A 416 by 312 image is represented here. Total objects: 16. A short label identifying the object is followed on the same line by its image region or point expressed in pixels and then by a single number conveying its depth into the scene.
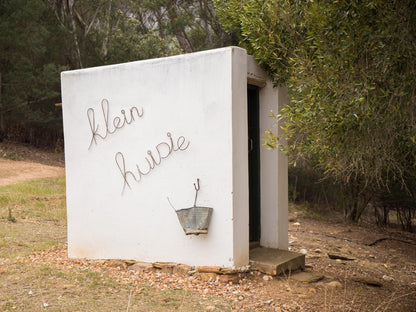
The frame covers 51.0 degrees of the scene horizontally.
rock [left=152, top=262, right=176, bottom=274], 5.56
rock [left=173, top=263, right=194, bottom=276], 5.41
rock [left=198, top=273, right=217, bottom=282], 5.18
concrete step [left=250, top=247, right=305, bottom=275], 5.25
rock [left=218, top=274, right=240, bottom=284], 5.11
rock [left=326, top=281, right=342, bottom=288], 5.28
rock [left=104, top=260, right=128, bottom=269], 5.92
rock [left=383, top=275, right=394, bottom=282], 6.40
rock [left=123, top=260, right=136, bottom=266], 5.93
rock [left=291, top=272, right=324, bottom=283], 5.32
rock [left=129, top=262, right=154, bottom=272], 5.71
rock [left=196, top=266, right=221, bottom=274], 5.20
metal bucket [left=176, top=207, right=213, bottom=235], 5.25
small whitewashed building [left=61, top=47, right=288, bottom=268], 5.20
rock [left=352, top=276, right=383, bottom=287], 5.76
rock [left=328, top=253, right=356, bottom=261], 7.29
